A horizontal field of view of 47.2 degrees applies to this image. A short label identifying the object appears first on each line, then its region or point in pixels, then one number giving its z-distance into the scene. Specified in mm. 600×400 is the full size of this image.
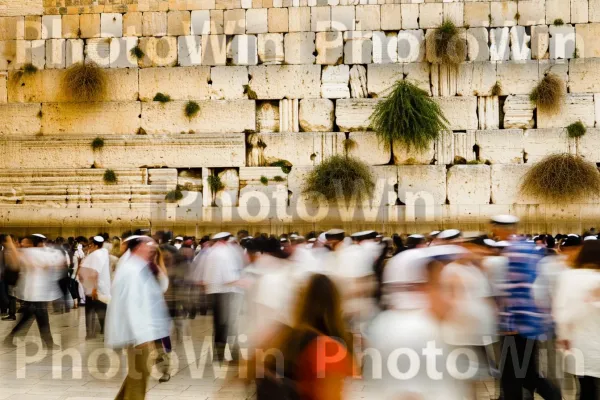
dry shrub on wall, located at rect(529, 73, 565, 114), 12734
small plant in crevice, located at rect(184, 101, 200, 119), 13219
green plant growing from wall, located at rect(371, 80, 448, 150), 12688
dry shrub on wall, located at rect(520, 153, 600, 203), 12383
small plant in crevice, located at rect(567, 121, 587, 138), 12703
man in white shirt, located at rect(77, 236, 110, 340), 8016
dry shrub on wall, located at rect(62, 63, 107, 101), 13281
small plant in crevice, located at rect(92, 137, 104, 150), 13352
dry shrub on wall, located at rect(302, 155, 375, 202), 12703
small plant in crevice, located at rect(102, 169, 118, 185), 13211
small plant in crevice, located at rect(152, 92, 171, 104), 13320
